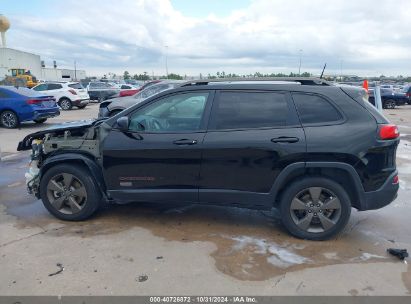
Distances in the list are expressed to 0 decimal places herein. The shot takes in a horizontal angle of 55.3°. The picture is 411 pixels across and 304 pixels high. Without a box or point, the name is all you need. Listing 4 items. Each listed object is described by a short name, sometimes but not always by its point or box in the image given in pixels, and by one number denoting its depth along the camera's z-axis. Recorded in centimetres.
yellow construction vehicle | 3824
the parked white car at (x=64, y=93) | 2220
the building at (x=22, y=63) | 6181
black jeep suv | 424
